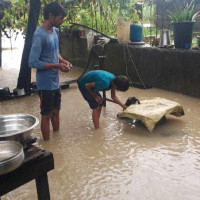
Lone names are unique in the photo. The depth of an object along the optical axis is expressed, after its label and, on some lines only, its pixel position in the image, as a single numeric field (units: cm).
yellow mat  448
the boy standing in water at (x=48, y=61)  375
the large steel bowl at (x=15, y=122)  259
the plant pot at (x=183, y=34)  626
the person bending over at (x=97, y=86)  442
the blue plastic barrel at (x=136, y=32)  721
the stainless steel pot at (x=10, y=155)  179
